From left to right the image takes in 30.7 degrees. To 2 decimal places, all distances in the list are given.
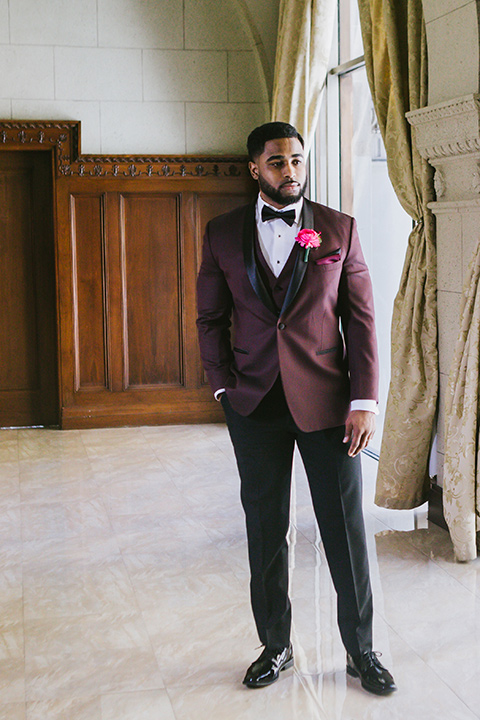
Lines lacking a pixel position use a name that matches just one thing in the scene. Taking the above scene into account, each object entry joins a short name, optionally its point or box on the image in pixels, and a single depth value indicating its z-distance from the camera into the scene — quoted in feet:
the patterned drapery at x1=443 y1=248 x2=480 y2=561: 12.08
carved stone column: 12.17
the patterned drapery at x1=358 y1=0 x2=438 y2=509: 13.83
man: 8.24
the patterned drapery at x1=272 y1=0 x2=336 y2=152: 19.81
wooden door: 22.49
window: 18.12
